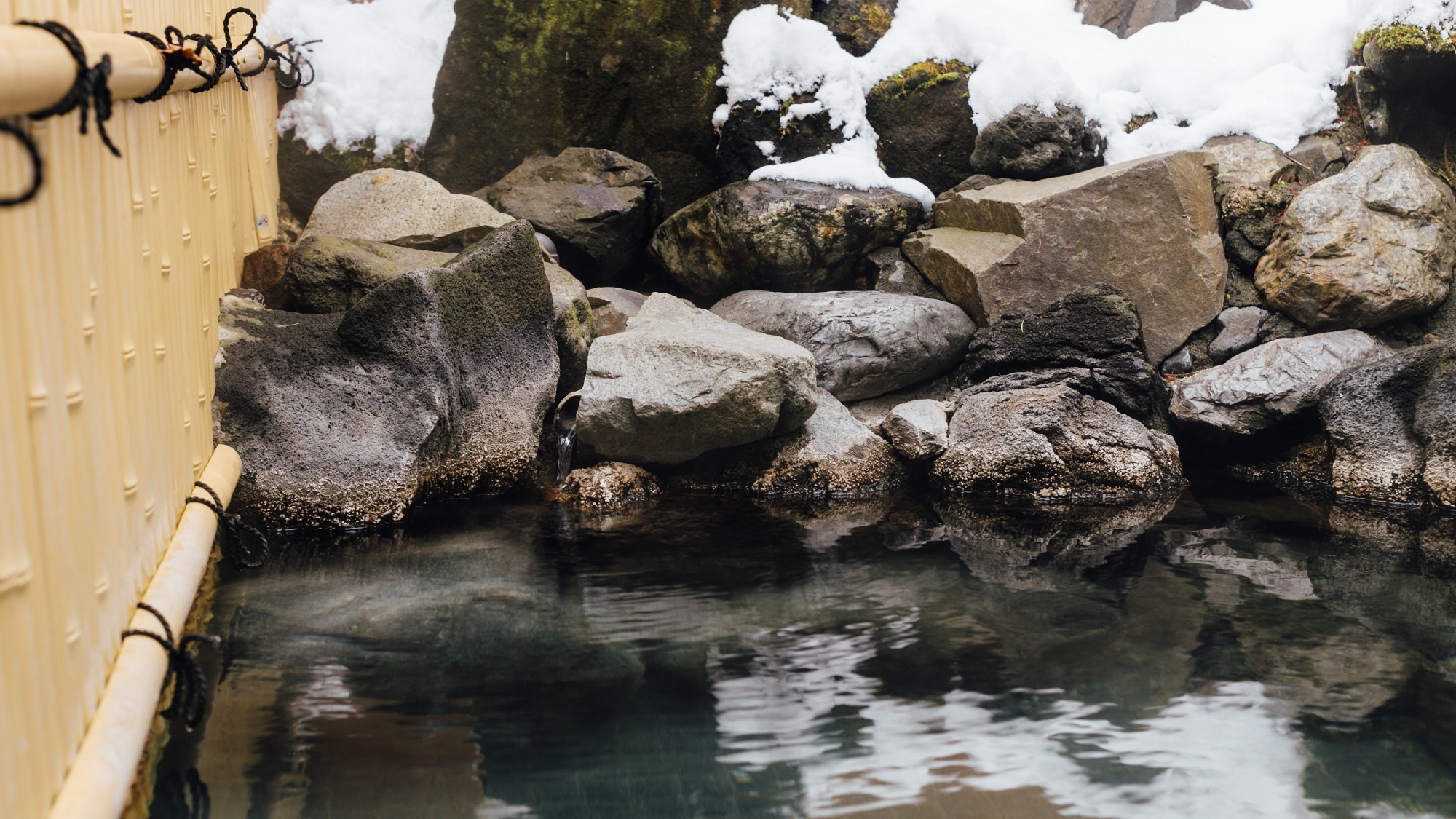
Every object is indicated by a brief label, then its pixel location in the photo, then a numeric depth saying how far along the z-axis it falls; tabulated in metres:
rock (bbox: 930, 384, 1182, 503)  6.76
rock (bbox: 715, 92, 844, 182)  9.12
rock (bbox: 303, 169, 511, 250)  7.27
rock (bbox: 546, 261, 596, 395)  6.79
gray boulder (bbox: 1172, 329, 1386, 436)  6.98
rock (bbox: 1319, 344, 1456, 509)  6.50
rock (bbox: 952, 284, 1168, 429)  7.20
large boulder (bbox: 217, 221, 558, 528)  5.37
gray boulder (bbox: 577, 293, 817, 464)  6.25
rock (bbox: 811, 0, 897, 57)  9.76
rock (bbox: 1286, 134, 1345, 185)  8.73
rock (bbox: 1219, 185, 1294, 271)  8.36
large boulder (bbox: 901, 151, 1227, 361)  8.14
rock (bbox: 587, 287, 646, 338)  7.66
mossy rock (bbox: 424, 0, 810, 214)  9.12
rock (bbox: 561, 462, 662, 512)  6.39
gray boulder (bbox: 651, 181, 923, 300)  8.34
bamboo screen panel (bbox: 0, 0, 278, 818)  2.13
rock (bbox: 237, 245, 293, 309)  6.31
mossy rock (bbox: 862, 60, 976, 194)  9.38
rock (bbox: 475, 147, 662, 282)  8.27
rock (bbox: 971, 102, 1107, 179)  8.77
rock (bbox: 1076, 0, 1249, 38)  11.98
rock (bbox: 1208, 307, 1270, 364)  8.10
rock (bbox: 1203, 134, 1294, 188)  8.60
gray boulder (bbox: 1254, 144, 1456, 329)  7.64
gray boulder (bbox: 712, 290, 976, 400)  7.62
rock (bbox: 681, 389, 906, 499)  6.78
